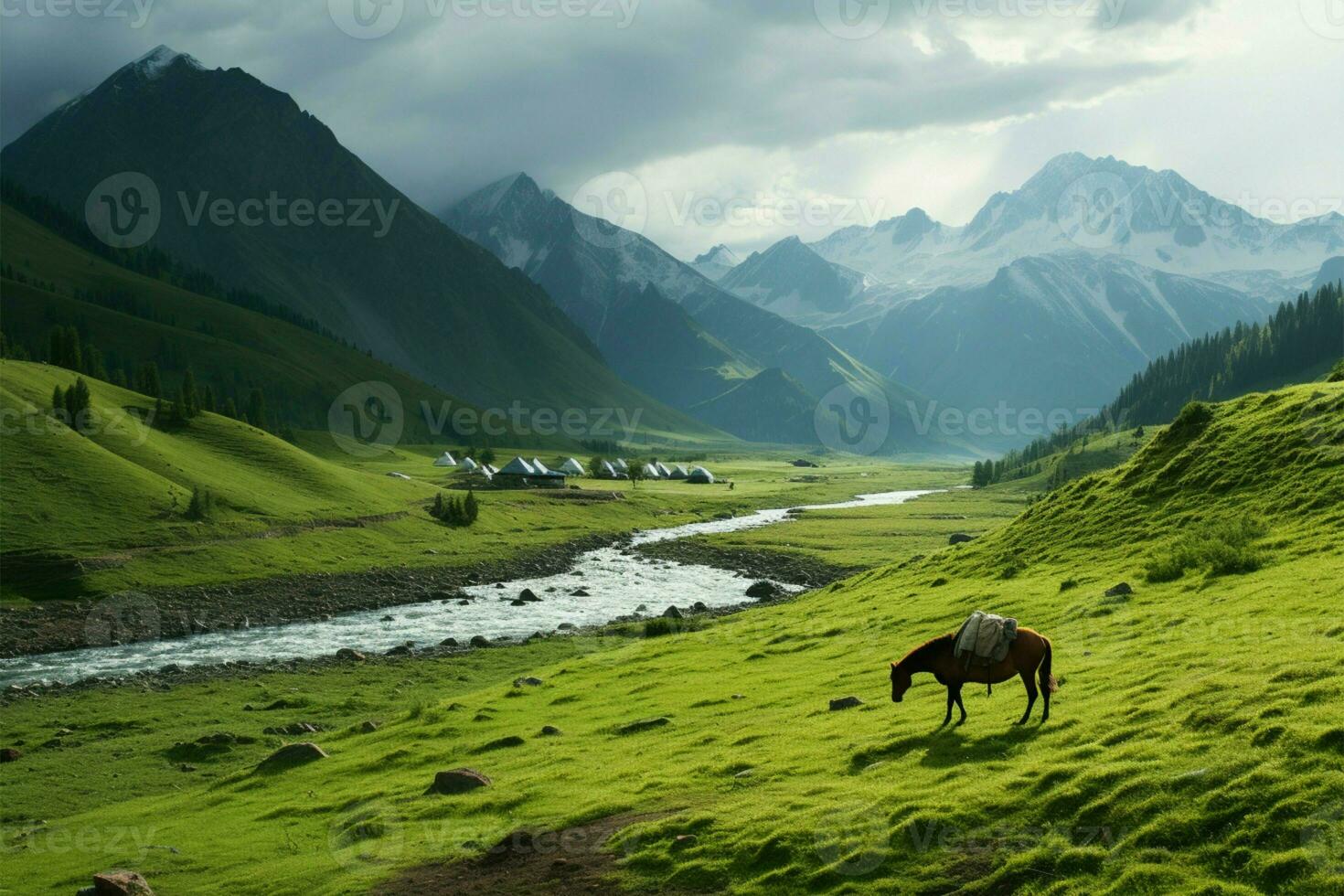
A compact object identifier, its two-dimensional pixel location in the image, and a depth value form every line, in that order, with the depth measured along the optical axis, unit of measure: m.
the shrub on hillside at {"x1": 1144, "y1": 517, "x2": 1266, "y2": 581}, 38.00
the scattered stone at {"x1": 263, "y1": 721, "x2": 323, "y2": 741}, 44.22
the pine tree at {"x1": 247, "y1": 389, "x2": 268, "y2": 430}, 180.50
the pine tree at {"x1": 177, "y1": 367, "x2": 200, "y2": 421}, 130.36
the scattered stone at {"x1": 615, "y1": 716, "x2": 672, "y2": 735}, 33.97
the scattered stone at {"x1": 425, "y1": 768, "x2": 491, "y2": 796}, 28.48
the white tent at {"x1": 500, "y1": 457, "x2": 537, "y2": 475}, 188.88
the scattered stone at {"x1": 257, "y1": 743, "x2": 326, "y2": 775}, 35.62
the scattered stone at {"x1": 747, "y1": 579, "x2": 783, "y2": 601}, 85.50
